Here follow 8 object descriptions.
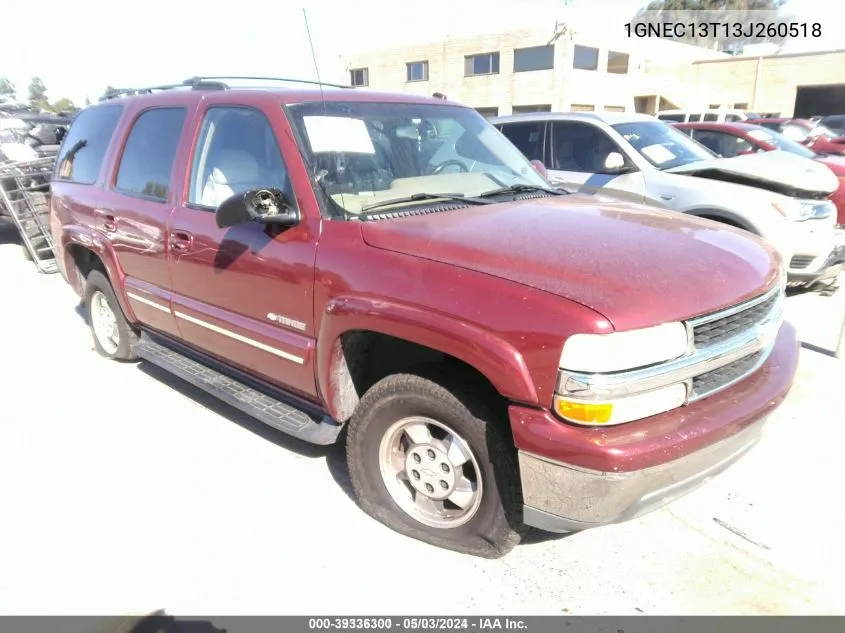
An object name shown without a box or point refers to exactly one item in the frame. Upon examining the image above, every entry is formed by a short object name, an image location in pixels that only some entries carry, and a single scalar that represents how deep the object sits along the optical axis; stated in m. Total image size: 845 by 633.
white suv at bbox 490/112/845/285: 5.56
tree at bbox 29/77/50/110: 96.52
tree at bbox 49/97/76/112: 72.31
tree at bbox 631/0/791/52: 62.31
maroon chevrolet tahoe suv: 2.12
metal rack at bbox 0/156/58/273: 8.30
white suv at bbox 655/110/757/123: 18.00
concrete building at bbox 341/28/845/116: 33.50
